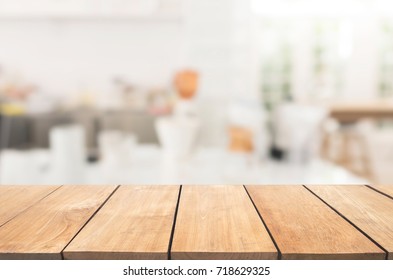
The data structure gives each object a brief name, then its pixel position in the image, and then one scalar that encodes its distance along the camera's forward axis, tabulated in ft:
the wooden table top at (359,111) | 13.78
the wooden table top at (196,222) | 2.18
